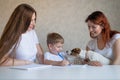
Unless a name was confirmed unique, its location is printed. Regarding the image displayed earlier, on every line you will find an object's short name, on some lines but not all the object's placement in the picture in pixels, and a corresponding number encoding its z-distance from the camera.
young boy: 2.18
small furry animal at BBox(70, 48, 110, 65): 1.85
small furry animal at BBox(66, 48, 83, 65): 2.19
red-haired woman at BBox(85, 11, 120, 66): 1.94
